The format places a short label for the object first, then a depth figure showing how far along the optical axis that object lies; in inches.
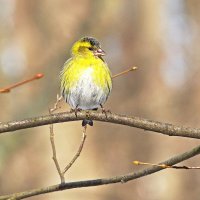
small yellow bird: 389.1
